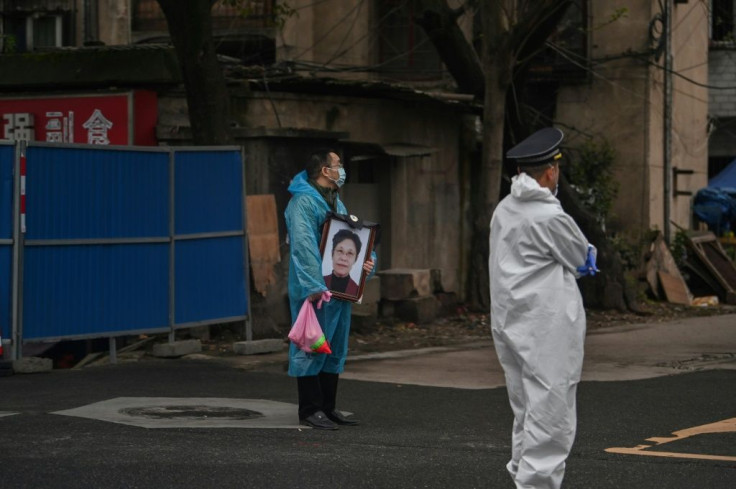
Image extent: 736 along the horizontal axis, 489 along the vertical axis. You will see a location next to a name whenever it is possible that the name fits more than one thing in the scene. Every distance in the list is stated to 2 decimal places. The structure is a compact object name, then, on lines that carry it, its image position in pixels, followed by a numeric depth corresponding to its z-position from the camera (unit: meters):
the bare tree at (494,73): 17.92
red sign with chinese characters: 16.14
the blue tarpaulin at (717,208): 26.52
